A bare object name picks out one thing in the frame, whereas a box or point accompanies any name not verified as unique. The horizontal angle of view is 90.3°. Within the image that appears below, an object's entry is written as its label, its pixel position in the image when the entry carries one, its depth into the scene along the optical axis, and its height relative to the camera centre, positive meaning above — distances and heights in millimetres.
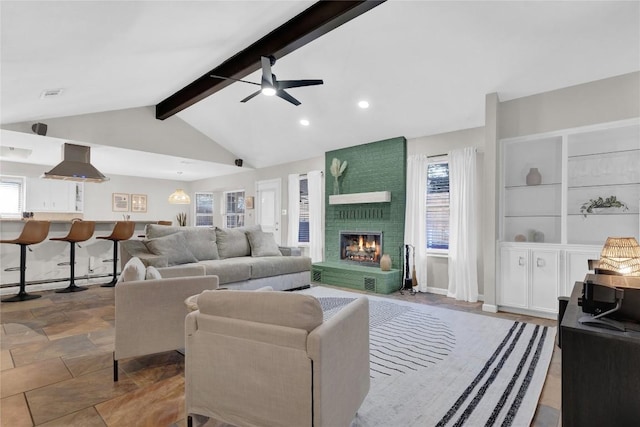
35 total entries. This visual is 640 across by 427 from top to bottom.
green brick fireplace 5250 +2
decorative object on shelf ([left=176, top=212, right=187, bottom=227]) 9867 -211
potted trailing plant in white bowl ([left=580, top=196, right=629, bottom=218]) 3518 +136
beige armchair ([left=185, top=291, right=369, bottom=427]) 1343 -679
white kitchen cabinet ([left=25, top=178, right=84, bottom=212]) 7441 +349
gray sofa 4016 -617
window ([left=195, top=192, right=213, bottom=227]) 9820 +80
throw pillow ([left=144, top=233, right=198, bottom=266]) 3990 -475
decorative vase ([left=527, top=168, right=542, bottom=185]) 4016 +487
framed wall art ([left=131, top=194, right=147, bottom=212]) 9109 +240
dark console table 1023 -534
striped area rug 1835 -1162
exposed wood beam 2943 +1891
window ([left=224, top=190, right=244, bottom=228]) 8677 +81
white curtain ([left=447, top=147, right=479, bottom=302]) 4512 -164
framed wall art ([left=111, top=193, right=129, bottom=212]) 8711 +239
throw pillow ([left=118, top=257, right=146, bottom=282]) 2283 -453
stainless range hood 5248 +734
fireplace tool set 5043 -998
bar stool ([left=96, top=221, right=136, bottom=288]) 5223 -404
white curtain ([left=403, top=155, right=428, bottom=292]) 5039 +23
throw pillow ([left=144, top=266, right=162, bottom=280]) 2480 -504
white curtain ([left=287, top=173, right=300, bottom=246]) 7023 +79
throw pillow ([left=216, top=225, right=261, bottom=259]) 4883 -482
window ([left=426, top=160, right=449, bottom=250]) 4957 +145
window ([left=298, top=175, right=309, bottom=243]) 6984 -7
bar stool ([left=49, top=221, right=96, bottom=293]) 4738 -409
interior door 7531 +165
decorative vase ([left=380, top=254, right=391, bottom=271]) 5203 -810
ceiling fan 3383 +1435
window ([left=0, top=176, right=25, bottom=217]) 7094 +309
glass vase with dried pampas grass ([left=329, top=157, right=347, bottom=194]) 6039 +841
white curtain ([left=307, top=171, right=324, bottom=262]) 6566 -67
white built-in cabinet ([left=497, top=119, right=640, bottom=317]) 3504 +106
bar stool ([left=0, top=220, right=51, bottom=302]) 4242 -405
